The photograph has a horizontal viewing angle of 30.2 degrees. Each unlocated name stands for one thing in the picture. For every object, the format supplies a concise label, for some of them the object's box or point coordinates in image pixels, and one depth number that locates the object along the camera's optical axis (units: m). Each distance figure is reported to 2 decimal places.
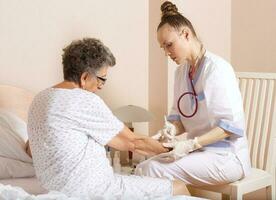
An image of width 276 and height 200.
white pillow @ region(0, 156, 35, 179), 2.23
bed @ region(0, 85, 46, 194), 2.54
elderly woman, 1.77
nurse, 2.28
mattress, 2.05
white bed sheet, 1.54
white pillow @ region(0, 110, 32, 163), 2.27
